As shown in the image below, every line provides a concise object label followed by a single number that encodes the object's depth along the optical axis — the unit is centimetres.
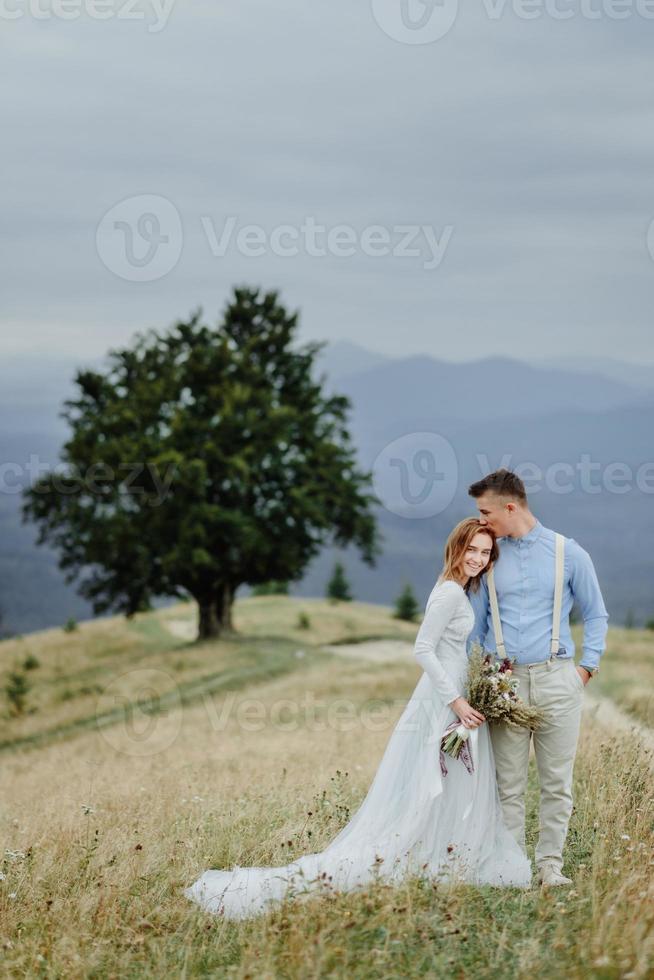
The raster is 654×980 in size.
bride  663
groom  684
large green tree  3834
